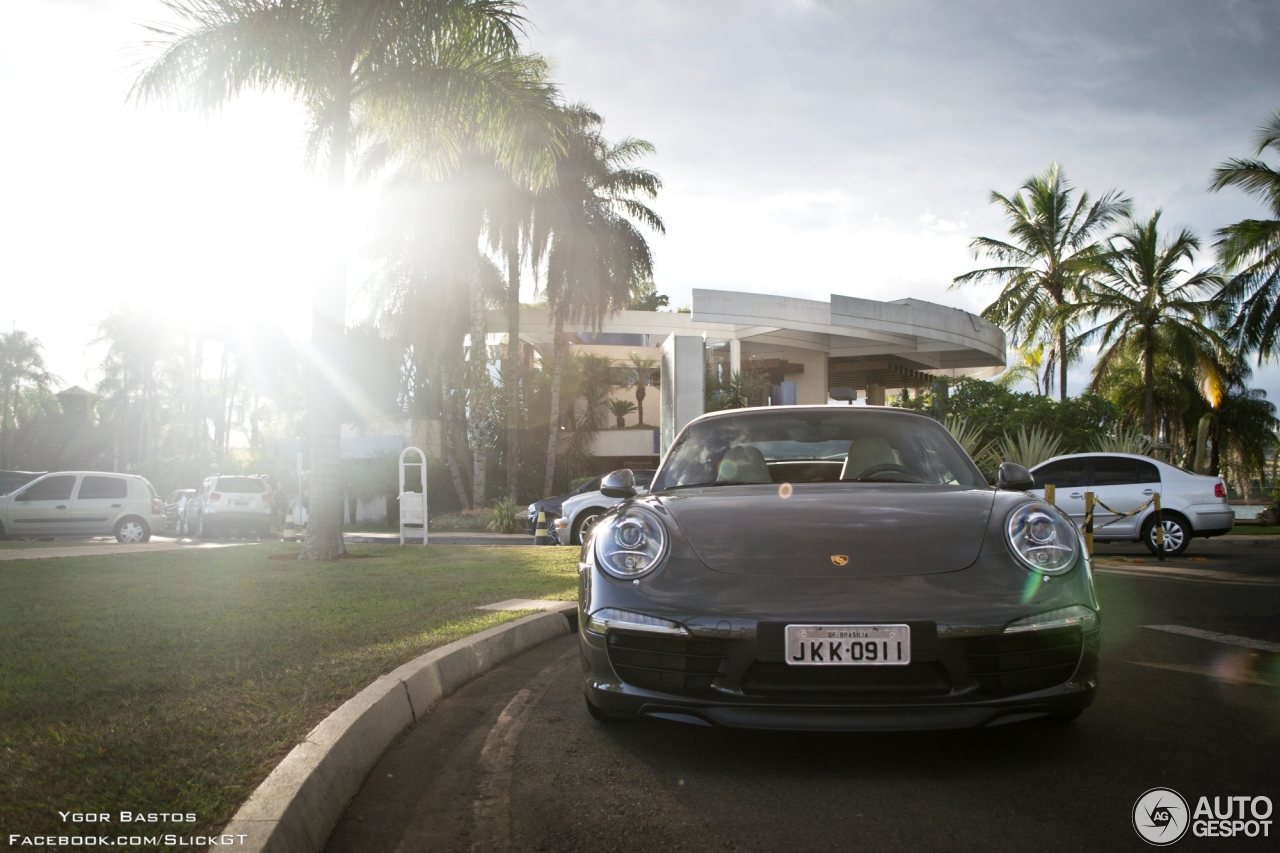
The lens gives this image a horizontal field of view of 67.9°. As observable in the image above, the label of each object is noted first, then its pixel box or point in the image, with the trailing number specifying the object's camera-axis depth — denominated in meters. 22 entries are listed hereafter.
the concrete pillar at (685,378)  16.45
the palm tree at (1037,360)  35.72
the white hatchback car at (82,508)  20.44
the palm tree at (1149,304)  31.16
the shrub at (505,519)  23.91
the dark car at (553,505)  17.28
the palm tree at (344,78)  11.16
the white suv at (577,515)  15.30
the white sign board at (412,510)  16.89
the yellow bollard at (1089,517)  13.29
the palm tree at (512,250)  26.41
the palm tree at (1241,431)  48.65
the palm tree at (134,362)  54.75
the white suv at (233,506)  23.84
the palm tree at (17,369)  68.62
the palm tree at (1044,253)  32.03
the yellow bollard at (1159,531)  13.98
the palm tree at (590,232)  26.83
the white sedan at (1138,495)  13.83
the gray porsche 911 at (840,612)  3.13
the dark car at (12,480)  23.59
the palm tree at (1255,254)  24.55
